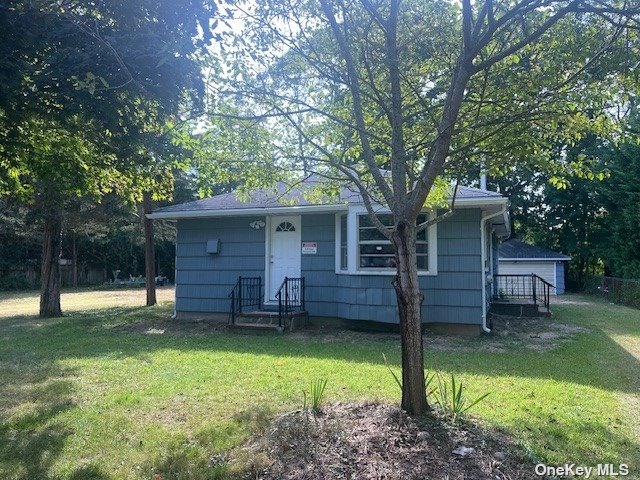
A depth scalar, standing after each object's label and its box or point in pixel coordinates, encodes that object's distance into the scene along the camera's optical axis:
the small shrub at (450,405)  3.98
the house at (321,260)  9.38
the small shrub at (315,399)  4.36
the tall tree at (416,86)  4.10
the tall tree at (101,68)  4.20
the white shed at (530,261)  24.53
